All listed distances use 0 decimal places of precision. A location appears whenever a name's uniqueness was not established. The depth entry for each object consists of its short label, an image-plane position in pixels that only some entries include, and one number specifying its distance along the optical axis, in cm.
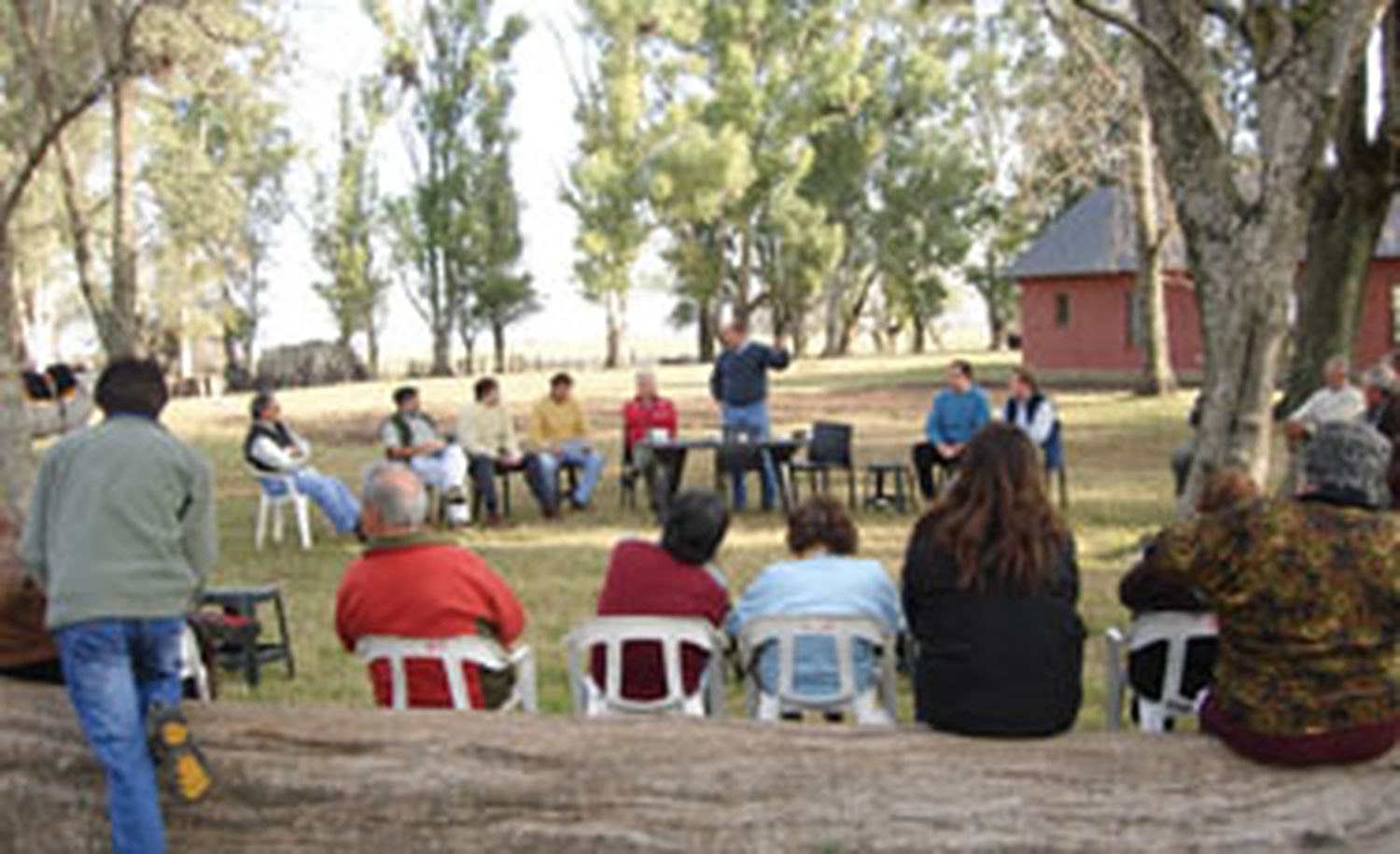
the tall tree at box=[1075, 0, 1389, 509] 774
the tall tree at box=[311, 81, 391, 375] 5466
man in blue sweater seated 1078
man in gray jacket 349
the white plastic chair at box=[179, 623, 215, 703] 463
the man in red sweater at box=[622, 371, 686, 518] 1158
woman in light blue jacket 428
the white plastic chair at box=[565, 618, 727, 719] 439
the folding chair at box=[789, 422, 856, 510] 1165
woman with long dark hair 357
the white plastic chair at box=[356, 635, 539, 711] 422
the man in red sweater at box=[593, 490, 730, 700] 446
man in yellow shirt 1216
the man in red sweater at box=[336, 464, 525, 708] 415
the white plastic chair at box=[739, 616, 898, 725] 425
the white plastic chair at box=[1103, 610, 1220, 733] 430
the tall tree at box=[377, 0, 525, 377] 5197
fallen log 355
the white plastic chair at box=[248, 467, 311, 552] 1039
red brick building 2852
